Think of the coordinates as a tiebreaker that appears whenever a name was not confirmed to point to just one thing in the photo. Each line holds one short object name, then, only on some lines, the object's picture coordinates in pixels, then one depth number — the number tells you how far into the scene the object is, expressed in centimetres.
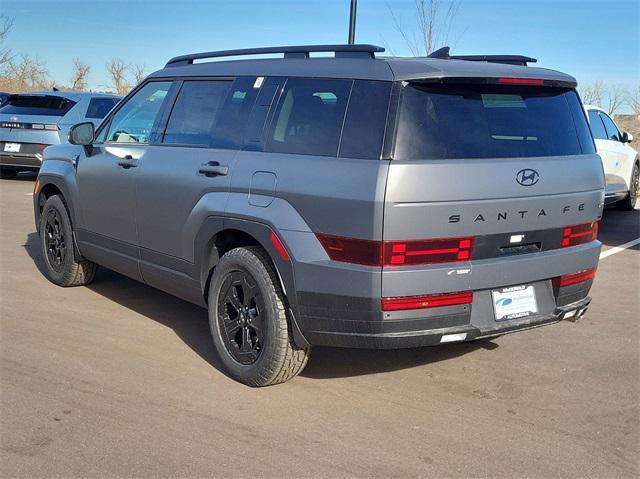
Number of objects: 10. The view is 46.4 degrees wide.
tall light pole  1288
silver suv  1463
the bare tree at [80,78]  4091
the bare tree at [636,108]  2702
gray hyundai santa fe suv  382
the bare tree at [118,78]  3988
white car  1166
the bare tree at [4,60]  2889
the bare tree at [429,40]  1647
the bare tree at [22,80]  4044
